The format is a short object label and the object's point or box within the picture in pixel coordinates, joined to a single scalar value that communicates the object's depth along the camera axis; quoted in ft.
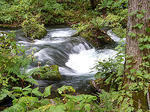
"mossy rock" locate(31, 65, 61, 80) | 18.68
